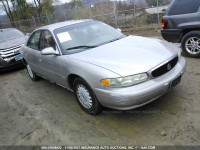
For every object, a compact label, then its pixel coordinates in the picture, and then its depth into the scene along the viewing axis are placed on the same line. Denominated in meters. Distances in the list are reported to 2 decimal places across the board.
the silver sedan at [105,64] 2.54
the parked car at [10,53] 6.42
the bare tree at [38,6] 32.12
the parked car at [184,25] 4.82
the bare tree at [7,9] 33.03
